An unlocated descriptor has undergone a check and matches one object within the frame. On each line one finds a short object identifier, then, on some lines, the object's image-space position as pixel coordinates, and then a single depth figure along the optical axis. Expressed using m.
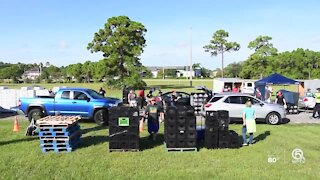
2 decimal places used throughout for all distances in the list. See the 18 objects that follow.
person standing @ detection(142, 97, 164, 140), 9.35
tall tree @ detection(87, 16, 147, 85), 40.73
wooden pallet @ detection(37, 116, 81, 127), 8.05
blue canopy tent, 18.25
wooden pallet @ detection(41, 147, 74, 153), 7.96
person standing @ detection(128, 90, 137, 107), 15.84
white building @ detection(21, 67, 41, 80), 122.93
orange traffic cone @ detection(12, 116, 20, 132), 10.88
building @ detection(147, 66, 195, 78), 133.66
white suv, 12.54
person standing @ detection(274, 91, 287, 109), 15.87
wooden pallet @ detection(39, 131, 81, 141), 7.99
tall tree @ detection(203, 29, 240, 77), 56.92
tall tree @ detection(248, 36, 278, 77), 55.35
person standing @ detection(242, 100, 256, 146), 8.83
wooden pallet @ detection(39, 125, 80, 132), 8.05
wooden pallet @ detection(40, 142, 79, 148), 8.00
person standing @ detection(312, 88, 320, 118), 13.80
